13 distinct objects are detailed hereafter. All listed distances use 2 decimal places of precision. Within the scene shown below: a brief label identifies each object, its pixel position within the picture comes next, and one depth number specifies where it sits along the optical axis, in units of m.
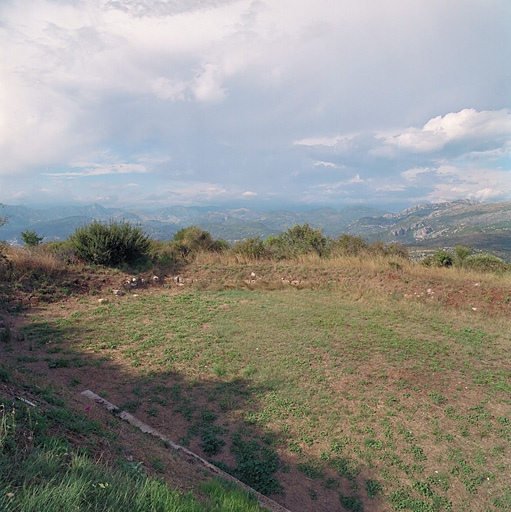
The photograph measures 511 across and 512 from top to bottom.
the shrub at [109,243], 12.54
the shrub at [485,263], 13.14
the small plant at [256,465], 3.63
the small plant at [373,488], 3.58
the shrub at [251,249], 15.73
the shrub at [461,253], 14.95
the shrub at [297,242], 16.44
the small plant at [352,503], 3.43
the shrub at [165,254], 14.23
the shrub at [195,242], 16.09
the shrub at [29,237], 21.69
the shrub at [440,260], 14.55
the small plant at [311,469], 3.80
